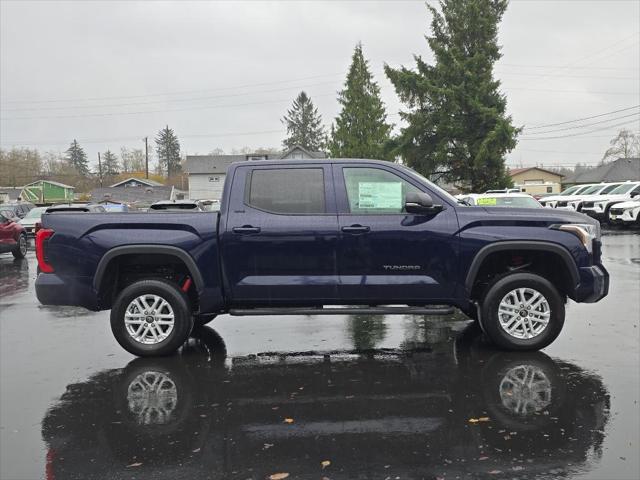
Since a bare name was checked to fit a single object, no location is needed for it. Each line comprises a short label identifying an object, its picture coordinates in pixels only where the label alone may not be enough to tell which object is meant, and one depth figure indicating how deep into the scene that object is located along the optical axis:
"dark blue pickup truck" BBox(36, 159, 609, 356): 5.75
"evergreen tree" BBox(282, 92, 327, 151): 89.19
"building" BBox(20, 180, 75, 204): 76.12
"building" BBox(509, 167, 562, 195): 88.19
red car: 16.66
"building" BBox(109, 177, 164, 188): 85.64
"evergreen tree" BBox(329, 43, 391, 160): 43.44
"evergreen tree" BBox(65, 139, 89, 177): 128.38
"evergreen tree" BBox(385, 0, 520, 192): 34.28
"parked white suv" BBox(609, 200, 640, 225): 21.88
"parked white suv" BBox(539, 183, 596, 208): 28.33
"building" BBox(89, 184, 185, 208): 70.25
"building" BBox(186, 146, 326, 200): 76.00
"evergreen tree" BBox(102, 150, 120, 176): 129.38
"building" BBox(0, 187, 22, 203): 84.34
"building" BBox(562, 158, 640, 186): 67.94
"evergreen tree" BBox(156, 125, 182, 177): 121.25
